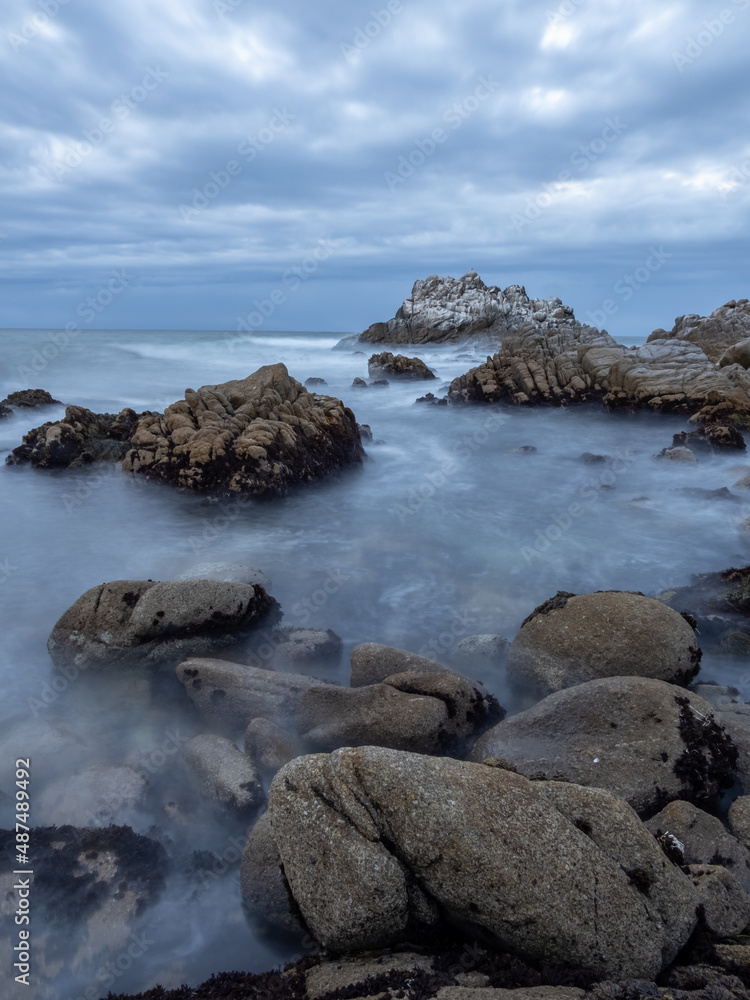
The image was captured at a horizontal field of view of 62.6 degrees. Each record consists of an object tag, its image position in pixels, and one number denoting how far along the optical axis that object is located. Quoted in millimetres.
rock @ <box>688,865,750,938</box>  4125
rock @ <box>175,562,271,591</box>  10648
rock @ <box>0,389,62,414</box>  26469
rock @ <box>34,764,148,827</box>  5906
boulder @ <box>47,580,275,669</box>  8477
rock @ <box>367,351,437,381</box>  39969
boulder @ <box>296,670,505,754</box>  6582
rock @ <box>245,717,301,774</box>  6484
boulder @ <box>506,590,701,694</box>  7551
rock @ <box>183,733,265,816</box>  6000
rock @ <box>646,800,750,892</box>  4910
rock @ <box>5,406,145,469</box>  18594
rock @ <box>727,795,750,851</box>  5316
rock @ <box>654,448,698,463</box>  19469
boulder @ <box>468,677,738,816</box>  5789
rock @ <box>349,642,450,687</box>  7719
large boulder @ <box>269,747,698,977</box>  3812
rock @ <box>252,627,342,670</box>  8703
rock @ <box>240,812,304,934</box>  4777
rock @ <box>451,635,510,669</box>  8617
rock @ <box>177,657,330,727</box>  7223
